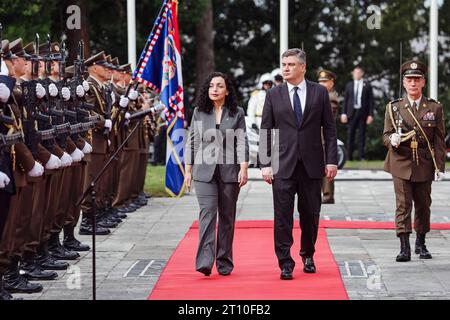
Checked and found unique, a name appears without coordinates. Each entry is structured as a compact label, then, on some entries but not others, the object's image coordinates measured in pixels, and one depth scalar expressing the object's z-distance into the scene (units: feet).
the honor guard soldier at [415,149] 42.32
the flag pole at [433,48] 92.17
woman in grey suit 39.17
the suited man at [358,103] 92.68
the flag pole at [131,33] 82.89
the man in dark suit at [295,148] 38.52
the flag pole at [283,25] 87.40
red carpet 34.45
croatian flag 56.70
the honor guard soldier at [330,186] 62.69
